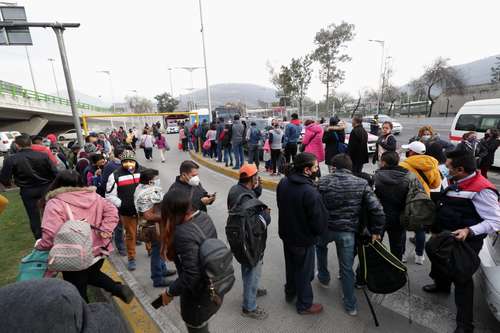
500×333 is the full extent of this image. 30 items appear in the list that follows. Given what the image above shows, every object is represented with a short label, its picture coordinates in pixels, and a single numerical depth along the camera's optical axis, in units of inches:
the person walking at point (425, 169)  133.6
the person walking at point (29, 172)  164.2
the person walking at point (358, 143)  233.6
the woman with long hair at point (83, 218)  95.4
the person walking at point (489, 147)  263.1
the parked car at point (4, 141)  732.5
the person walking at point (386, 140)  191.2
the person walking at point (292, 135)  288.0
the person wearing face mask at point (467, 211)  93.9
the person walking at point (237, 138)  355.9
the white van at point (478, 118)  348.9
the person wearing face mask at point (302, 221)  104.9
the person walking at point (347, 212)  108.6
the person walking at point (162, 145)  524.1
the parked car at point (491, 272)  93.3
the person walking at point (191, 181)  125.6
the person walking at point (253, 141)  343.0
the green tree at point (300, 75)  1179.9
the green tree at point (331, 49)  1056.2
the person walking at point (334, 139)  248.5
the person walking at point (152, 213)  123.1
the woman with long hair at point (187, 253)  75.4
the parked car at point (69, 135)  1083.9
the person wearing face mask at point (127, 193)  148.9
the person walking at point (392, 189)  122.6
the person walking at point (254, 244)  104.8
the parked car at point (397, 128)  770.6
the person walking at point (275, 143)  307.9
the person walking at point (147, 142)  506.3
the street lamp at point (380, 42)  940.9
